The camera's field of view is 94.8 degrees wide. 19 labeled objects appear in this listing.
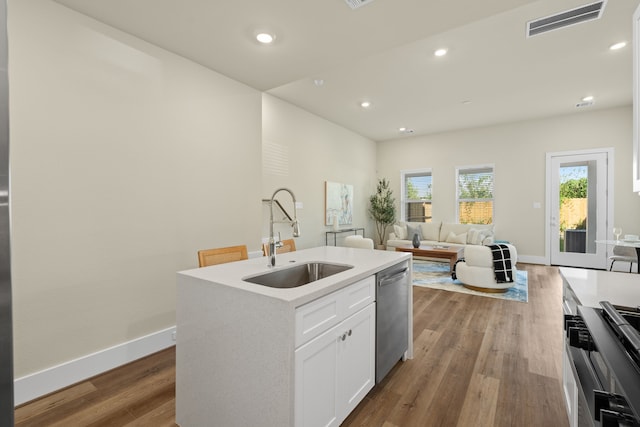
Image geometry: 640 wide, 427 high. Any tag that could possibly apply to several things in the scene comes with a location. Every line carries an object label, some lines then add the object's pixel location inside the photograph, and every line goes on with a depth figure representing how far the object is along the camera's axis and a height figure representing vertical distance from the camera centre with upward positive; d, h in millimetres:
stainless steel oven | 617 -387
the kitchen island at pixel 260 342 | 1227 -632
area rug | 4066 -1149
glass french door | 5594 +58
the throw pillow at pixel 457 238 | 6445 -604
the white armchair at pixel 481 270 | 4102 -855
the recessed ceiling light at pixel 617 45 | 3264 +1866
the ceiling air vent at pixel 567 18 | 2682 +1857
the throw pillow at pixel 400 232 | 7051 -515
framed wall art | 6170 +164
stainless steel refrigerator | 719 -105
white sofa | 6215 -523
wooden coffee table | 5070 -734
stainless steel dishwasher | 1903 -741
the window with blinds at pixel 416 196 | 7641 +393
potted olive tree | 7749 +42
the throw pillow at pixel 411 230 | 6984 -463
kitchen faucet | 1838 -214
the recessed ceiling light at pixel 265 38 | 2551 +1520
